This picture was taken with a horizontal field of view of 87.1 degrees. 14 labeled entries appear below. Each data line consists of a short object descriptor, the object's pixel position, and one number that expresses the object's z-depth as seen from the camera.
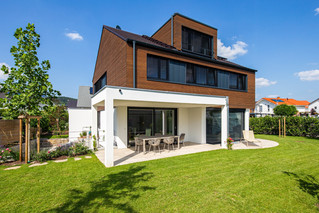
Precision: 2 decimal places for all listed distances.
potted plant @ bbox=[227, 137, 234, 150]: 9.88
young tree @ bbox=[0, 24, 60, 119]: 7.75
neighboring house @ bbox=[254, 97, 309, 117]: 47.91
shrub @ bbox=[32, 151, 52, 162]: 7.20
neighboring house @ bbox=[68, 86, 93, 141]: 15.22
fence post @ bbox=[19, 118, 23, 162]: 7.07
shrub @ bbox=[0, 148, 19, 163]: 7.09
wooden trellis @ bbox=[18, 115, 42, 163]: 7.05
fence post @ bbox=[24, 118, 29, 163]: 7.04
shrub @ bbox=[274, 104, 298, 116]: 26.95
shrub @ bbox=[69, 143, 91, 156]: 8.15
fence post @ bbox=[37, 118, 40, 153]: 7.83
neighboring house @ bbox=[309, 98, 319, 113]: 46.11
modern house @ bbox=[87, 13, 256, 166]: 8.82
